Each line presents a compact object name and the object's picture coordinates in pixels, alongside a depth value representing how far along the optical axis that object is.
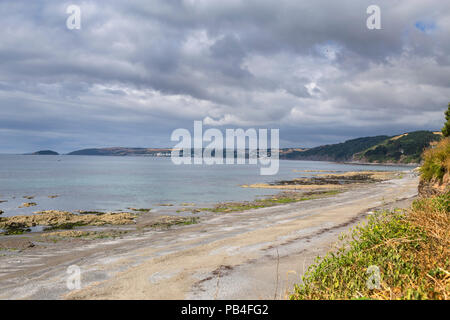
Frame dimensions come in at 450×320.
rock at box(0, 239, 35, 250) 17.68
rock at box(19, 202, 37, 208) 35.19
